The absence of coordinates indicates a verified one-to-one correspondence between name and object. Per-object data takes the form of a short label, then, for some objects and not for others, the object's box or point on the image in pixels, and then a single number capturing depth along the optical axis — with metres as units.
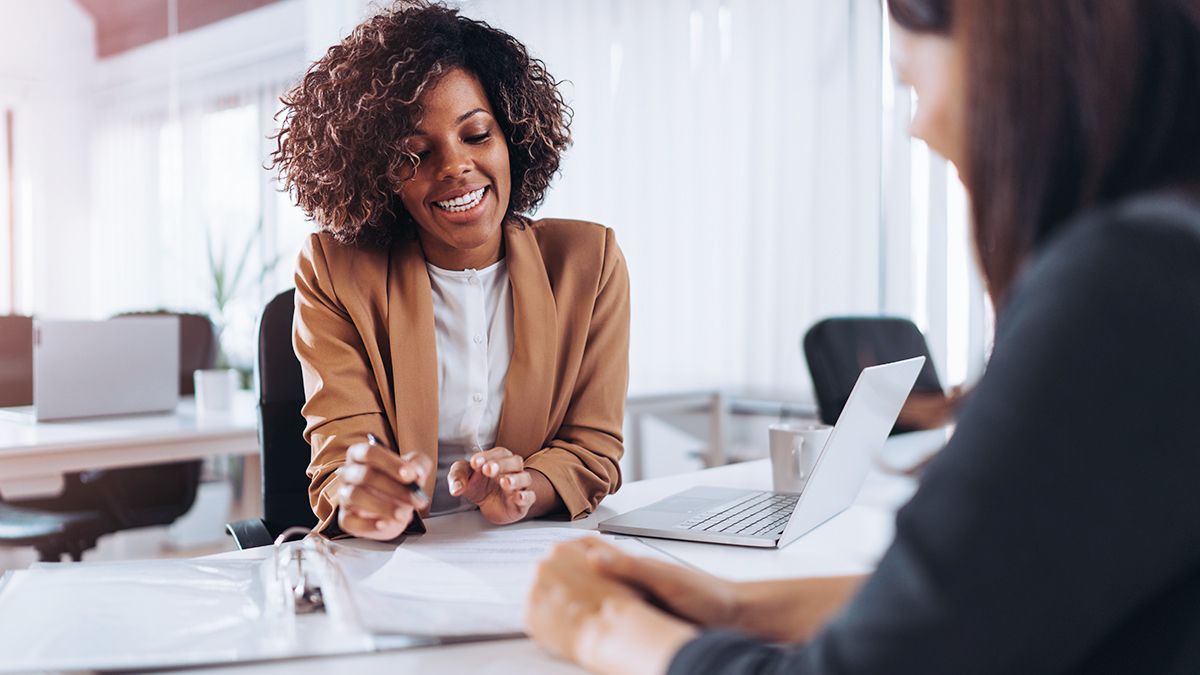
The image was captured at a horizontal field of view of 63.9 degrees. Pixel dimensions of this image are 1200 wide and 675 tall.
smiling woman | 1.33
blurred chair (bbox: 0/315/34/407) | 2.80
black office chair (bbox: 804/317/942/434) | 2.15
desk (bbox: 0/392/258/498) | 2.09
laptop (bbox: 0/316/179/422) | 2.46
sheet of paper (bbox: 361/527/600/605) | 0.88
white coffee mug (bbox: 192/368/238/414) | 2.71
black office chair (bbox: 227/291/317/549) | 1.58
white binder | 0.73
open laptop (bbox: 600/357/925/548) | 1.04
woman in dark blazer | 0.44
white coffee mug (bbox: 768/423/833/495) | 1.39
